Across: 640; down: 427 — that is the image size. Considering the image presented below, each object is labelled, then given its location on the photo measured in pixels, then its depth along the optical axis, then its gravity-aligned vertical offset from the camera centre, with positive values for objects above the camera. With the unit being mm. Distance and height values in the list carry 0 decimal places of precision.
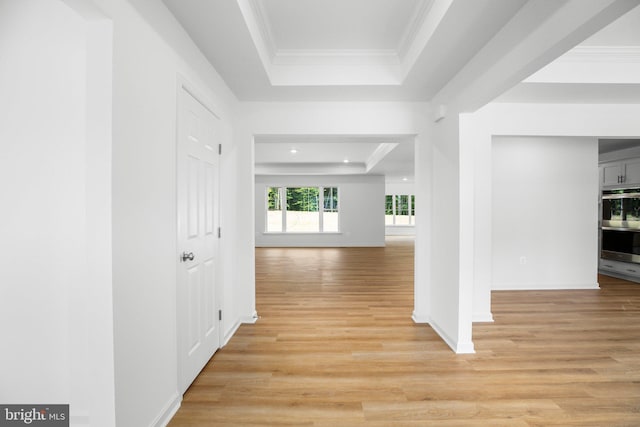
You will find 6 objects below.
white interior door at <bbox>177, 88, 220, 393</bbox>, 2031 -194
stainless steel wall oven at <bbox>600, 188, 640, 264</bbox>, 5087 -237
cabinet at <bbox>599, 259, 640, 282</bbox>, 5180 -1051
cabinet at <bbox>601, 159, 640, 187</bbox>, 5207 +703
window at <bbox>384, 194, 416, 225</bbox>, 14422 +86
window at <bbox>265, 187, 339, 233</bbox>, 10367 +62
